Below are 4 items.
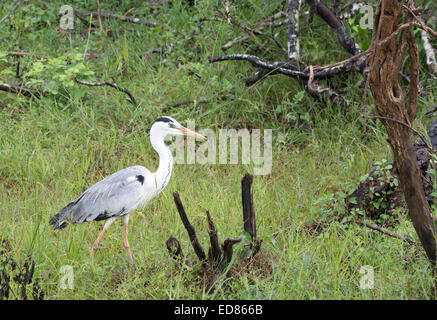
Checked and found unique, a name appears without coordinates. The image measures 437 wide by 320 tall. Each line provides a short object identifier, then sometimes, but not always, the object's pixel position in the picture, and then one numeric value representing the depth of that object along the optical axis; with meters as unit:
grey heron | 7.52
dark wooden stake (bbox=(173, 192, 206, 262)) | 6.08
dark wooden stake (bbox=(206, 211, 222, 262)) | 6.14
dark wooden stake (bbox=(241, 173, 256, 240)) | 6.20
